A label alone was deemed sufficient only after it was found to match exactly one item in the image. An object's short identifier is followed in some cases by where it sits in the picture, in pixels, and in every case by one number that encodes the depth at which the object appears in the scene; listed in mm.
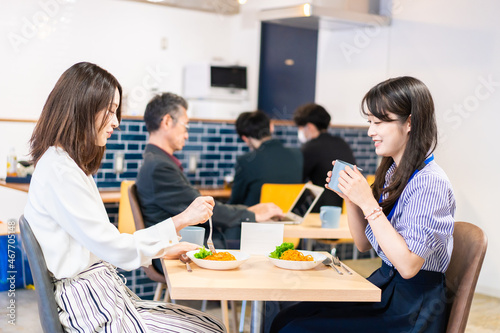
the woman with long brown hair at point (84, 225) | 1547
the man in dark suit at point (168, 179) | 2701
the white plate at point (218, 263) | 1778
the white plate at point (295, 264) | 1839
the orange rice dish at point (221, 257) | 1835
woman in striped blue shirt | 1692
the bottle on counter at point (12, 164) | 3598
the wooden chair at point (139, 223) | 2670
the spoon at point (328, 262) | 1950
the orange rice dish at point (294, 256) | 1877
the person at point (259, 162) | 3666
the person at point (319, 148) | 4113
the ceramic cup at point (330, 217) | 2748
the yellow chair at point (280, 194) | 3367
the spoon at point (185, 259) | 1883
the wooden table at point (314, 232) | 2684
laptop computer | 2762
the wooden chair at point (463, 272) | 1790
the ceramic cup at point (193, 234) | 2031
